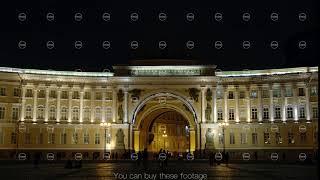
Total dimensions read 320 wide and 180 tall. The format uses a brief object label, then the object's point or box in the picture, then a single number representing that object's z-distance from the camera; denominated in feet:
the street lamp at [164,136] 312.09
